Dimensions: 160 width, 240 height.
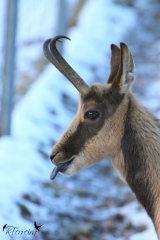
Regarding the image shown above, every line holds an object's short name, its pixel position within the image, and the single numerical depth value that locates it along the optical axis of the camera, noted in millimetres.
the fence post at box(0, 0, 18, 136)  15367
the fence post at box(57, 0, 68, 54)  22687
